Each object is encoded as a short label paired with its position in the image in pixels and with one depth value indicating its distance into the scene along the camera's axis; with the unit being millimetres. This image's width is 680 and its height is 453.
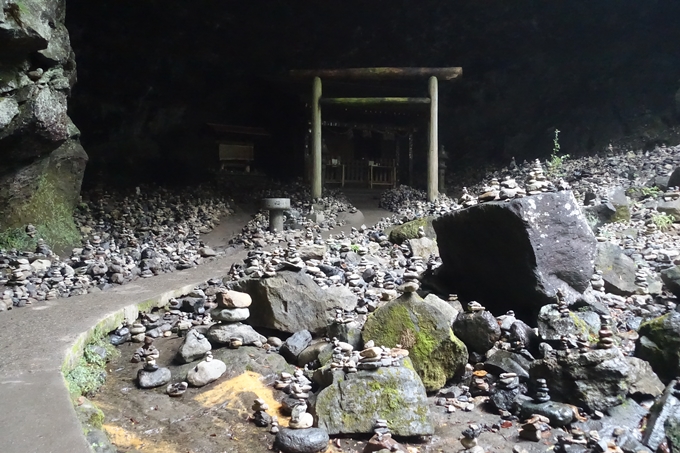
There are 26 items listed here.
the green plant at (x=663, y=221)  8812
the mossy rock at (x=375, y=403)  3574
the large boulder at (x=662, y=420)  3494
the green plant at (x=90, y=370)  3867
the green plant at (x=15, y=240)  7966
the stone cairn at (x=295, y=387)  3877
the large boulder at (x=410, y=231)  8875
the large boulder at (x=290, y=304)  5219
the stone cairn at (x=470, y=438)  3358
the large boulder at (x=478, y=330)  4691
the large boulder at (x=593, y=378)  3908
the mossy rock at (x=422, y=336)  4371
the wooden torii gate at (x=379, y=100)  12453
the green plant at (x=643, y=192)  10703
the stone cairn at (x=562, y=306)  4664
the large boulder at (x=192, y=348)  4625
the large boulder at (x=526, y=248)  4867
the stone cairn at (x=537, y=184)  5449
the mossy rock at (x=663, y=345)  4402
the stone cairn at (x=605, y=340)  4066
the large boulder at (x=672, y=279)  5941
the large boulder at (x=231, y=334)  4918
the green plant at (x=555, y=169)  13021
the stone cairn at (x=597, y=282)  5965
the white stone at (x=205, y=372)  4273
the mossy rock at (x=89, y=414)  3244
